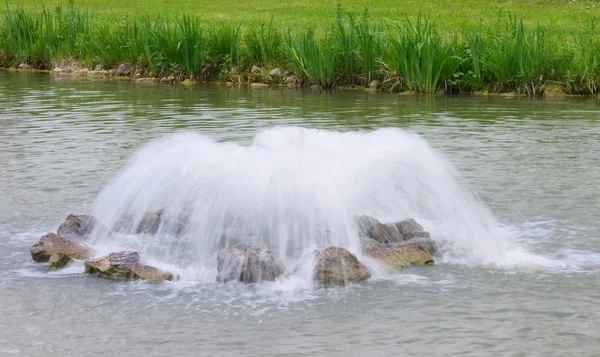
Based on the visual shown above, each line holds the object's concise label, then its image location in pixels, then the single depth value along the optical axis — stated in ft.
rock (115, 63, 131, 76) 118.45
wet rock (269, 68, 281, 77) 109.93
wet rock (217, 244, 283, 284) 42.61
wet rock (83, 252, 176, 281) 43.56
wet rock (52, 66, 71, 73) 123.65
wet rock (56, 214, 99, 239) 49.02
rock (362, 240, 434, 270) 44.80
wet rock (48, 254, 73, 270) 45.25
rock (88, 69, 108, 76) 120.43
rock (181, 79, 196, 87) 112.33
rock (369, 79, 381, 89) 103.98
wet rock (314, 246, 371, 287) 42.22
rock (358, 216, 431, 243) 48.40
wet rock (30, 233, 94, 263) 45.79
